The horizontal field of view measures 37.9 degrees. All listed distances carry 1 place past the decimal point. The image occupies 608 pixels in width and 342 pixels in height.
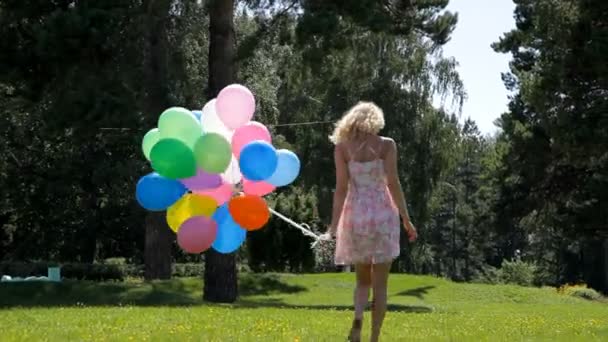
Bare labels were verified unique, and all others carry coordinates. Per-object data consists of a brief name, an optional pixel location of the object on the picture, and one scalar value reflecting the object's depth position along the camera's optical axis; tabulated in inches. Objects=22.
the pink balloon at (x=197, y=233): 380.8
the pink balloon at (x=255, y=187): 391.9
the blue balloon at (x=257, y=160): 374.6
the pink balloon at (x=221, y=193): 389.1
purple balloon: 382.0
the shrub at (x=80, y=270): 1213.7
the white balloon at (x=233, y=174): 390.0
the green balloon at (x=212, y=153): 374.9
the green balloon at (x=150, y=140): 388.8
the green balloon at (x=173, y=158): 372.2
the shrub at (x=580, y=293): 1299.1
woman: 272.5
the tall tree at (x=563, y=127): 964.6
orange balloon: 385.4
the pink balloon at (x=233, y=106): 391.2
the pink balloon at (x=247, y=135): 387.5
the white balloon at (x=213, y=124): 389.7
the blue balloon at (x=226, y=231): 392.2
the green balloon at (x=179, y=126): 380.2
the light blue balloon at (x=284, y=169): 394.3
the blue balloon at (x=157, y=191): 382.6
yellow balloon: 385.1
